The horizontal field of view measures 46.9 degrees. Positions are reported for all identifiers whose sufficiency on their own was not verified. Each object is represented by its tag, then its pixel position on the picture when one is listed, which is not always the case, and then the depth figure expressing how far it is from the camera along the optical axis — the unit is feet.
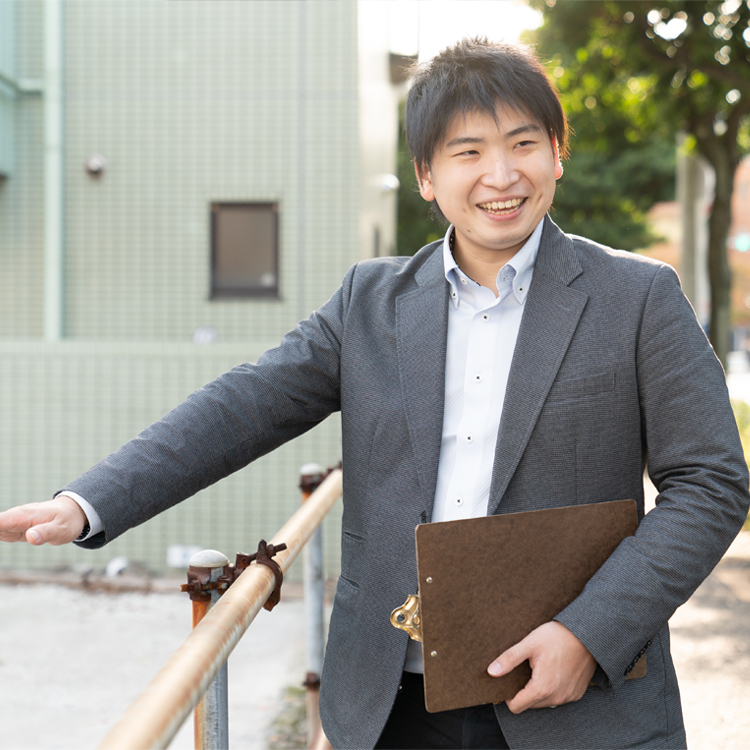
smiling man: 4.38
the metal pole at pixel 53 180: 21.01
